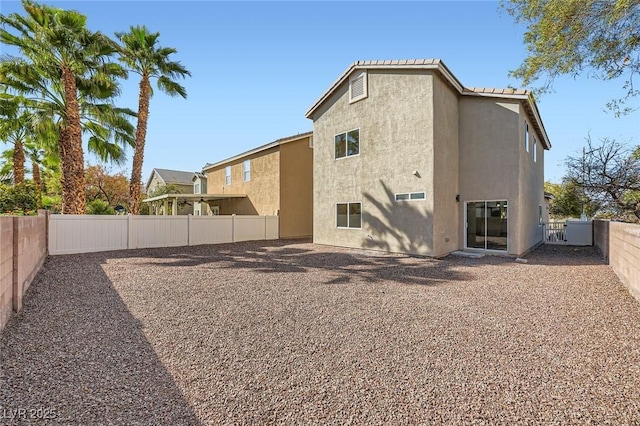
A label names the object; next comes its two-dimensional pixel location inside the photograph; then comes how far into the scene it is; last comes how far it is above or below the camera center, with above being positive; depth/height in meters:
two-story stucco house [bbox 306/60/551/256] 11.95 +2.07
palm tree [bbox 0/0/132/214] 12.58 +6.04
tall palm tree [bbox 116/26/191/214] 15.59 +7.49
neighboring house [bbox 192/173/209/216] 27.13 +2.18
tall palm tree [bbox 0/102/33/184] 13.27 +4.06
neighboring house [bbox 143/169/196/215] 30.02 +3.75
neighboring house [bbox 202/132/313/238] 19.08 +1.87
